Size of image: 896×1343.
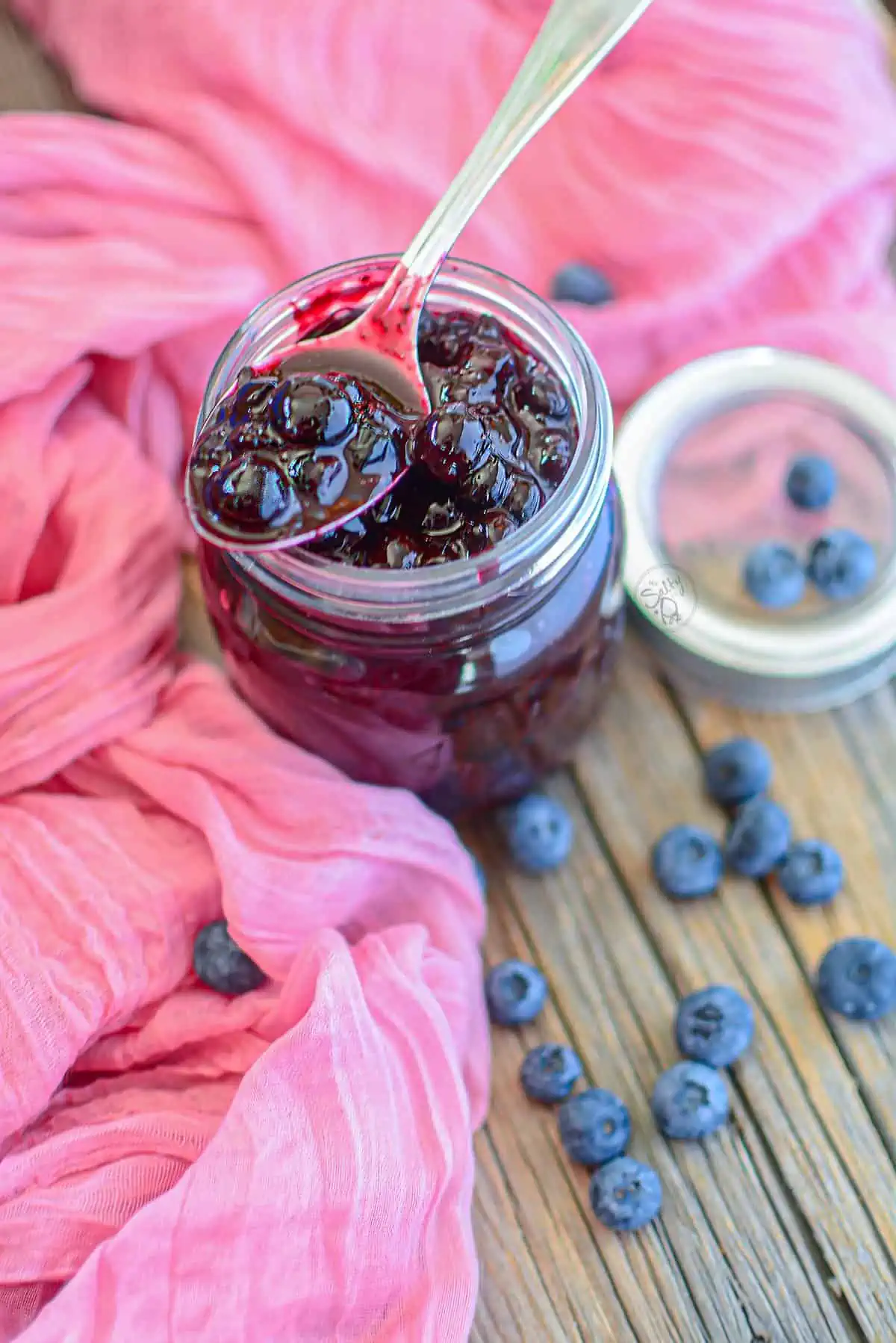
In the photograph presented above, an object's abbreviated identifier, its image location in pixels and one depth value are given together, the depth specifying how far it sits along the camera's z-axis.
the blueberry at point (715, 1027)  0.59
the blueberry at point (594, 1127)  0.59
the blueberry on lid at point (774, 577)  0.62
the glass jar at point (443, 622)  0.54
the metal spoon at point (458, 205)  0.55
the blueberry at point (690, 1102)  0.59
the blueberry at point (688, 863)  0.61
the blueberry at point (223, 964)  0.58
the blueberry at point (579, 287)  0.63
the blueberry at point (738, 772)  0.61
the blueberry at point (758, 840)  0.61
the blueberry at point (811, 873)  0.60
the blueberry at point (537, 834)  0.61
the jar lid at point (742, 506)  0.62
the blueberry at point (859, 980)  0.60
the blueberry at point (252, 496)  0.53
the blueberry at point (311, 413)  0.53
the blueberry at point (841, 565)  0.62
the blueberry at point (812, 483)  0.63
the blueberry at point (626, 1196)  0.58
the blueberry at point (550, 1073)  0.59
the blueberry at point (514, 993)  0.60
